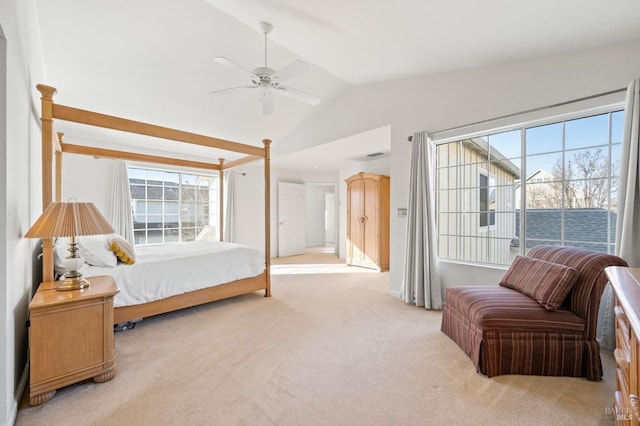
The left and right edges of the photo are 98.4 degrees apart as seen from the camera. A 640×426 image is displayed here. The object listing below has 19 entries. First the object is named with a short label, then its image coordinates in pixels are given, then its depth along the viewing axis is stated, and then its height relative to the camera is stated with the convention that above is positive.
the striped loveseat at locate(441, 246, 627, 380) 1.89 -0.83
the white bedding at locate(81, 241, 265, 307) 2.61 -0.67
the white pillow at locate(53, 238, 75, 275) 2.36 -0.42
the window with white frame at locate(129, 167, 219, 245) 5.01 +0.04
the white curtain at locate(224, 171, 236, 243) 5.85 -0.05
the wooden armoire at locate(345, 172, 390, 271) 5.42 -0.28
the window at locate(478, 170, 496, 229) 3.28 +0.10
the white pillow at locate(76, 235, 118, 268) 2.55 -0.42
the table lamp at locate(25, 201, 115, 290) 1.73 -0.12
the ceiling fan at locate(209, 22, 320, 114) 2.43 +1.22
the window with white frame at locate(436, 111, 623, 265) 2.53 +0.20
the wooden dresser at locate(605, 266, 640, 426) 0.93 -0.55
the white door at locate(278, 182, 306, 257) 6.96 -0.29
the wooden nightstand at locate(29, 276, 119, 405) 1.62 -0.82
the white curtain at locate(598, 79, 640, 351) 2.12 +0.13
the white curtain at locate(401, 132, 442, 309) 3.31 -0.30
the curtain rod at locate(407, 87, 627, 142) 2.28 +0.94
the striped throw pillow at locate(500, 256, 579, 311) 1.92 -0.55
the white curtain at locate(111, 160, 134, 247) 4.47 +0.09
